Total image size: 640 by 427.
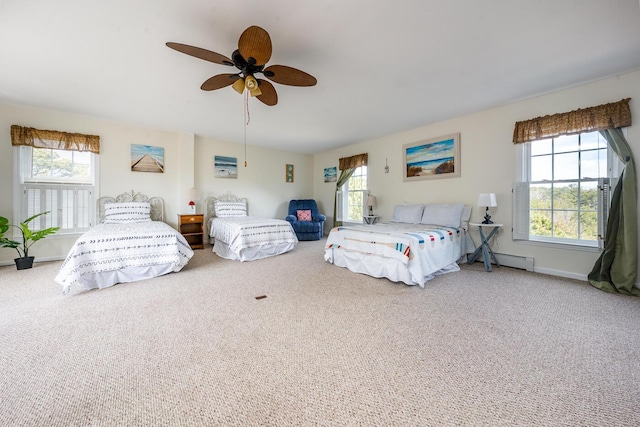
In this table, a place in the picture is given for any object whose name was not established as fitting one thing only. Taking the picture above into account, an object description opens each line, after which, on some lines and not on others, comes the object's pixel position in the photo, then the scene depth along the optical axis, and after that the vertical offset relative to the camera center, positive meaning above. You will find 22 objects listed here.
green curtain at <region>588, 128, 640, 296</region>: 2.70 -0.27
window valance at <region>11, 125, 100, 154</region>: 3.80 +1.13
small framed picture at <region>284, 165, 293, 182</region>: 6.94 +1.03
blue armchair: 6.07 -0.33
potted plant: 3.49 -0.45
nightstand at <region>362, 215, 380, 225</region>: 5.31 -0.21
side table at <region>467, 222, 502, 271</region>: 3.55 -0.59
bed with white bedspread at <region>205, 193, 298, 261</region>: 4.15 -0.51
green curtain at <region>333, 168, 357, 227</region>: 6.25 +0.77
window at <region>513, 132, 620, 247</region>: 3.04 +0.28
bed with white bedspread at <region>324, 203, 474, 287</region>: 2.96 -0.49
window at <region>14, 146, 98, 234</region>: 3.93 +0.36
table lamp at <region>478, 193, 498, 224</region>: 3.47 +0.14
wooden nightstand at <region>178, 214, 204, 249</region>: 5.01 -0.42
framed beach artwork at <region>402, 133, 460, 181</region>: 4.29 +0.97
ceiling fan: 1.83 +1.24
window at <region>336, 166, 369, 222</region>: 6.02 +0.30
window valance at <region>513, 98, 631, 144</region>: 2.80 +1.12
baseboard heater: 3.52 -0.76
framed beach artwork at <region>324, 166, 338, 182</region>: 6.70 +0.98
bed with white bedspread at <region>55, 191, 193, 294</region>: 2.75 -0.59
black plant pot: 3.56 -0.81
